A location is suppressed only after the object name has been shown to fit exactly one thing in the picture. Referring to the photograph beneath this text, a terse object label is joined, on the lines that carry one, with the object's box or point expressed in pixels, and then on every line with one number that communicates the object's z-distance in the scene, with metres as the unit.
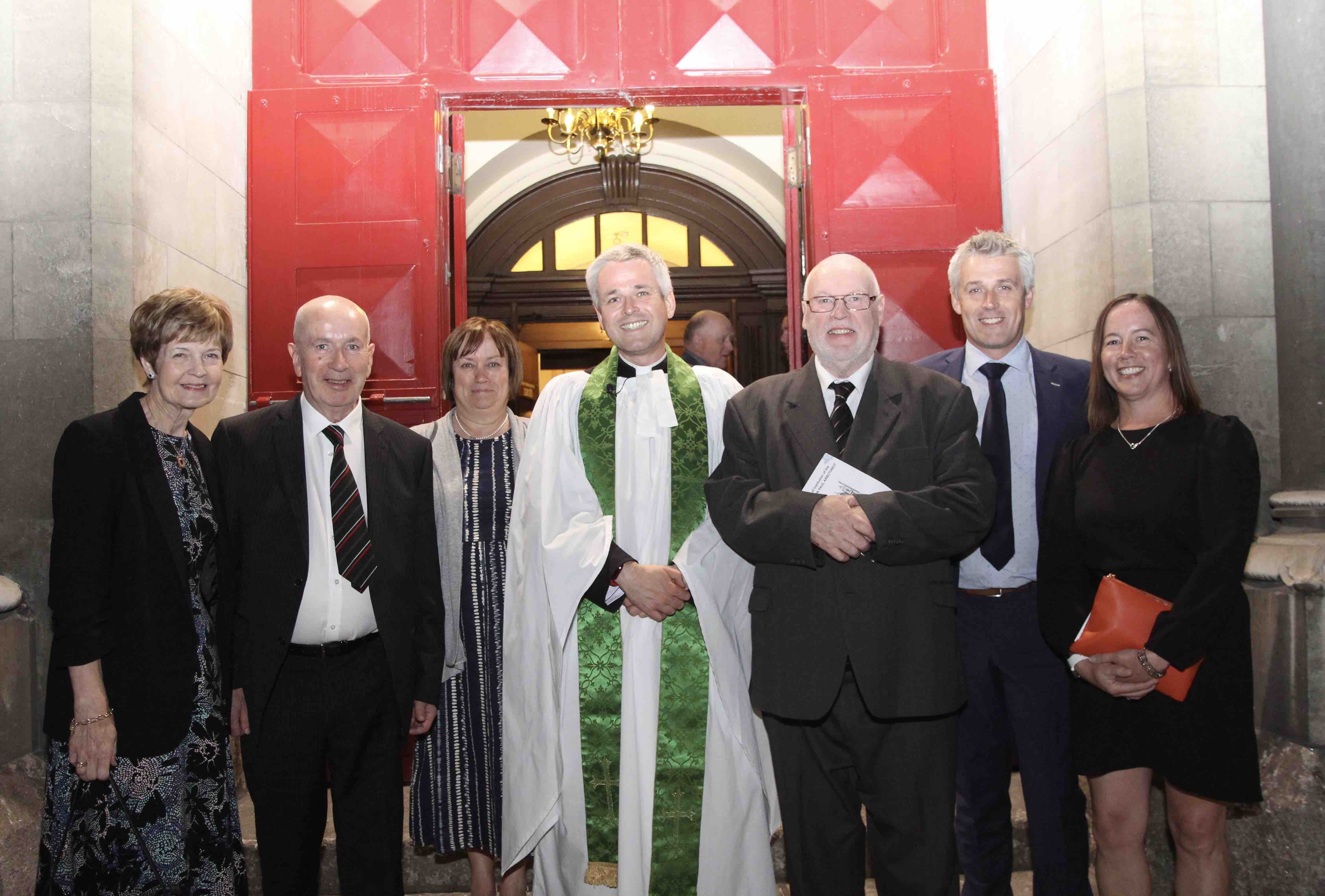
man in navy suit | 2.64
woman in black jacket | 2.30
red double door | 4.68
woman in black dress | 2.42
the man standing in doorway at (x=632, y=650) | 2.77
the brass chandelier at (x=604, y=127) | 7.46
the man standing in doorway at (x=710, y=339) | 5.46
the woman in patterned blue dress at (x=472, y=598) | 3.04
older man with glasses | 2.30
